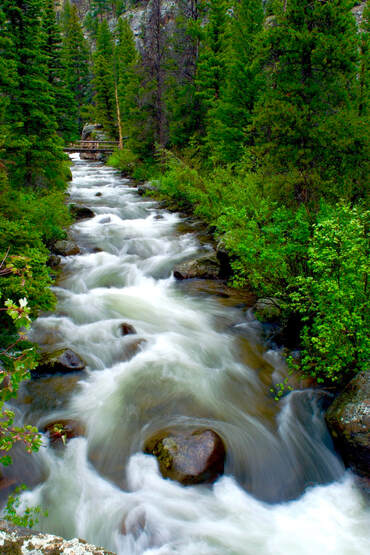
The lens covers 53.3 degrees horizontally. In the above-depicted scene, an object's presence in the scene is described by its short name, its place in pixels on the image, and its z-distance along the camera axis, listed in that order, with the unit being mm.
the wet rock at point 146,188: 22461
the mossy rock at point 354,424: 5020
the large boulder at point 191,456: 4988
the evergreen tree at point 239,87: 18000
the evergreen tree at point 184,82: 23609
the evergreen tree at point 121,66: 39212
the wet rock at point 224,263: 11234
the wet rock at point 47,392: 6359
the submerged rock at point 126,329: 8633
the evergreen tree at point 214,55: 21486
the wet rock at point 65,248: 12961
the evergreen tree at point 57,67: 27750
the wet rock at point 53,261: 11944
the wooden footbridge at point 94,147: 39256
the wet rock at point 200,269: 11352
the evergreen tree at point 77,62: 51281
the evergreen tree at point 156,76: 24141
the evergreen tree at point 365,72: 15109
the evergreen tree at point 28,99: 12055
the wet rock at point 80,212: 17269
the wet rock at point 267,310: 8703
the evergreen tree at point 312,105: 9125
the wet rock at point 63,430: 5746
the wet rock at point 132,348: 7887
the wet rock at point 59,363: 6973
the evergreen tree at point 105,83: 42656
